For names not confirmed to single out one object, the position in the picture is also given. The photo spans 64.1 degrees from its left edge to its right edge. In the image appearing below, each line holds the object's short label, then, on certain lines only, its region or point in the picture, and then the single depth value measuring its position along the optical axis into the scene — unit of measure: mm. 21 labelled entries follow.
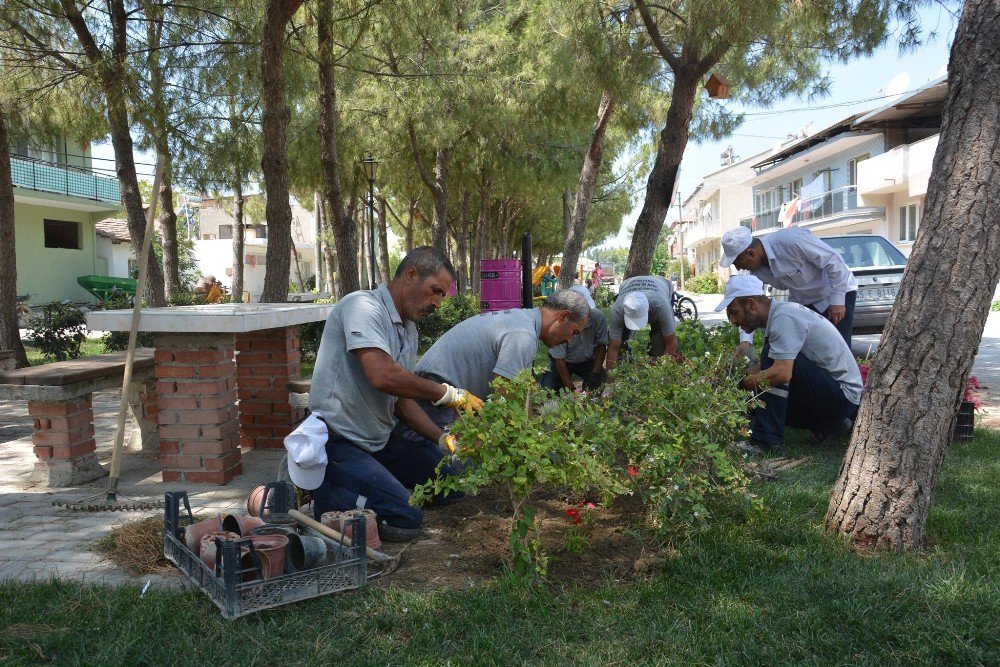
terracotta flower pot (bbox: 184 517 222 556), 3139
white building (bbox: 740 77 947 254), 27156
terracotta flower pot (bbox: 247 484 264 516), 3711
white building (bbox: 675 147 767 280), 58688
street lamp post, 17386
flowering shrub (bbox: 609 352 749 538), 3295
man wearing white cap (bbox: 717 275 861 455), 5195
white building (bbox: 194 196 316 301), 53406
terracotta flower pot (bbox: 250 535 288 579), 2895
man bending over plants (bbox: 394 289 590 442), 4301
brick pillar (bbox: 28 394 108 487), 4914
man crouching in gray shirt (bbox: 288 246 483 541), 3744
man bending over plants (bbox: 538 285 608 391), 6781
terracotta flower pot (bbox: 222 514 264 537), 3227
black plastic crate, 2734
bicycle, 14031
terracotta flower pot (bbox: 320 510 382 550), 3373
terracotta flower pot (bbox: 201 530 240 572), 3016
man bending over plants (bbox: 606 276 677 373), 6363
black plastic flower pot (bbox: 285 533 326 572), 2994
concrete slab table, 4645
